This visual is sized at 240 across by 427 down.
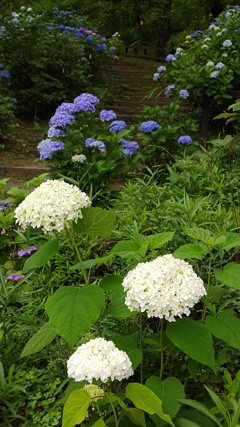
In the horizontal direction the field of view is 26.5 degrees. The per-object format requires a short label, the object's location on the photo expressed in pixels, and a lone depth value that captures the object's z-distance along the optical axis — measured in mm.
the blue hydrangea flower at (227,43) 6402
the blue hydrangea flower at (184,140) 4656
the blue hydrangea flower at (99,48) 10532
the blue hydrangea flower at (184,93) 5945
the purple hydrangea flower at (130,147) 4279
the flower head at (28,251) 2716
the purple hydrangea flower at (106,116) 4137
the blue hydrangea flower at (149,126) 4766
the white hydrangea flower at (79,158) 3689
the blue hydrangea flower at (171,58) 7184
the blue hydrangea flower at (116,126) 4152
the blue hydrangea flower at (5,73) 7766
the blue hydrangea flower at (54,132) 3738
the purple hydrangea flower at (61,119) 3705
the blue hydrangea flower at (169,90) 6457
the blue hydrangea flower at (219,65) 6195
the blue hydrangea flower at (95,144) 3812
